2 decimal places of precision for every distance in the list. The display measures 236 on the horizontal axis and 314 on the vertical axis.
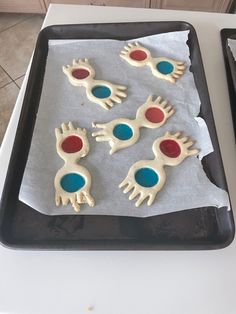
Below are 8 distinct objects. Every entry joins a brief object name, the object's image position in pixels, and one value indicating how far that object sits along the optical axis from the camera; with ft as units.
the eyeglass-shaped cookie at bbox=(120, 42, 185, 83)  2.06
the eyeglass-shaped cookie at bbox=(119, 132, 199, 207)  1.63
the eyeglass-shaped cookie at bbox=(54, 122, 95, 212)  1.62
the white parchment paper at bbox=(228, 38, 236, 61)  2.15
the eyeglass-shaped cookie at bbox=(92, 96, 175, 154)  1.80
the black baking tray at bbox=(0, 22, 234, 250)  1.50
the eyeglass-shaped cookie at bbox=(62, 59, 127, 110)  1.96
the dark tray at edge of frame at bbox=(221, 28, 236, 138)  1.99
